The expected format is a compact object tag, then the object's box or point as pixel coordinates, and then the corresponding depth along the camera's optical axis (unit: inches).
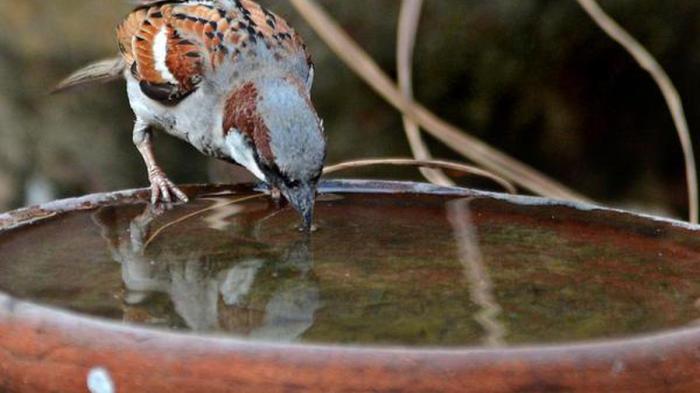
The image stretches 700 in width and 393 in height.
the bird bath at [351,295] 107.1
